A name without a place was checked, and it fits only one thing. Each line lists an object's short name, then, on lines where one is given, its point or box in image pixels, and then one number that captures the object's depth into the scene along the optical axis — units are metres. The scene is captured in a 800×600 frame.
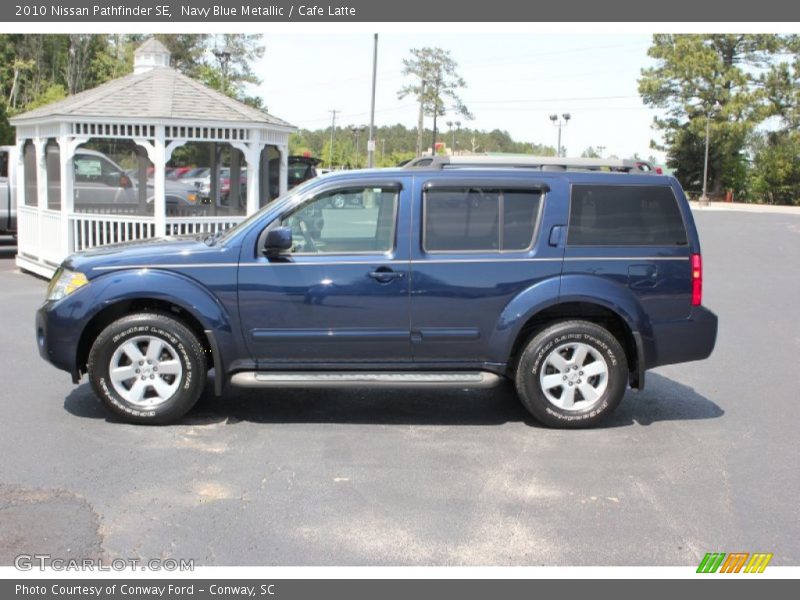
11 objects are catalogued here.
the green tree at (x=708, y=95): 62.25
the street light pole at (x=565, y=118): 38.55
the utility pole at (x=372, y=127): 28.77
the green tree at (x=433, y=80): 54.62
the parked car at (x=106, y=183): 15.19
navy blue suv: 6.29
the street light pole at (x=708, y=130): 55.42
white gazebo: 13.14
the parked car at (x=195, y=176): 16.86
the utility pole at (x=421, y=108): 51.21
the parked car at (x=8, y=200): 16.75
